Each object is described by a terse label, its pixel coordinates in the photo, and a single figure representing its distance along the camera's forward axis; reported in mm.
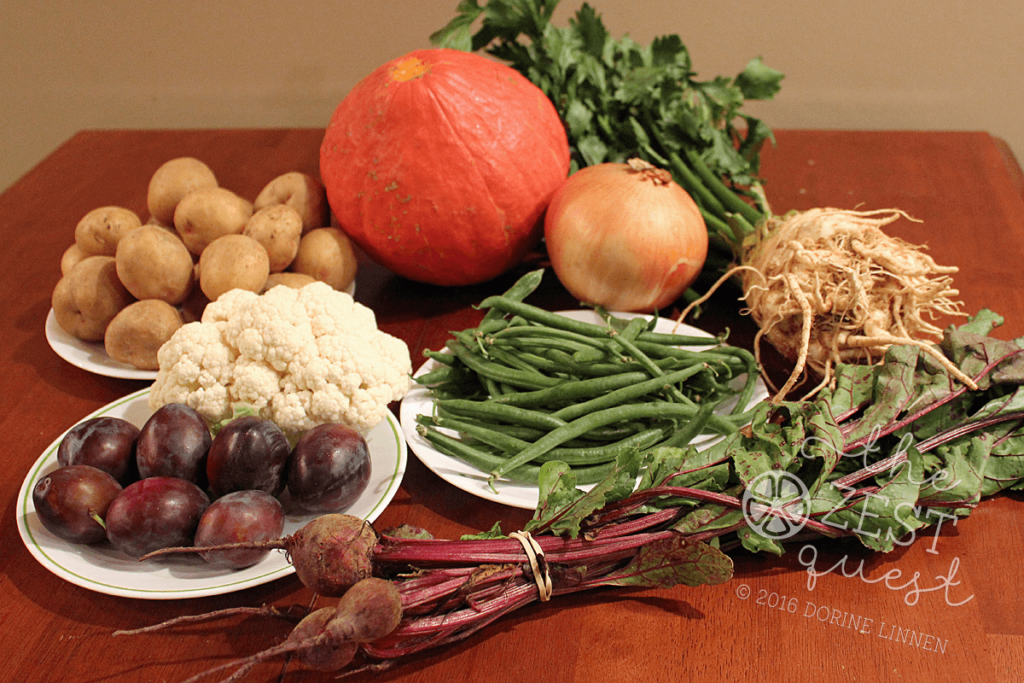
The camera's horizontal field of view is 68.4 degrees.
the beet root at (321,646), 748
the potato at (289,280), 1401
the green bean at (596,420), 1100
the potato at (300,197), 1548
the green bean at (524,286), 1411
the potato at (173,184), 1511
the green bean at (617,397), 1178
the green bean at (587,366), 1255
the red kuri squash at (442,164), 1426
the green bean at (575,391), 1200
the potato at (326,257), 1487
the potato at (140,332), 1296
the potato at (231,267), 1325
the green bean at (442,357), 1284
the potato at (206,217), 1421
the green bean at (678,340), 1343
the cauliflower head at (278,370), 1120
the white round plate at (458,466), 1064
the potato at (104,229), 1436
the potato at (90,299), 1351
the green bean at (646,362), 1224
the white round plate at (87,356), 1330
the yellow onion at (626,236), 1390
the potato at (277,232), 1422
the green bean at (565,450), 1133
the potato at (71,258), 1477
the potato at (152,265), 1313
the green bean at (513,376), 1240
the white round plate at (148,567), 904
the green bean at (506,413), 1162
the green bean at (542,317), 1334
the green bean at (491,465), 1096
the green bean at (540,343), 1289
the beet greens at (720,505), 854
